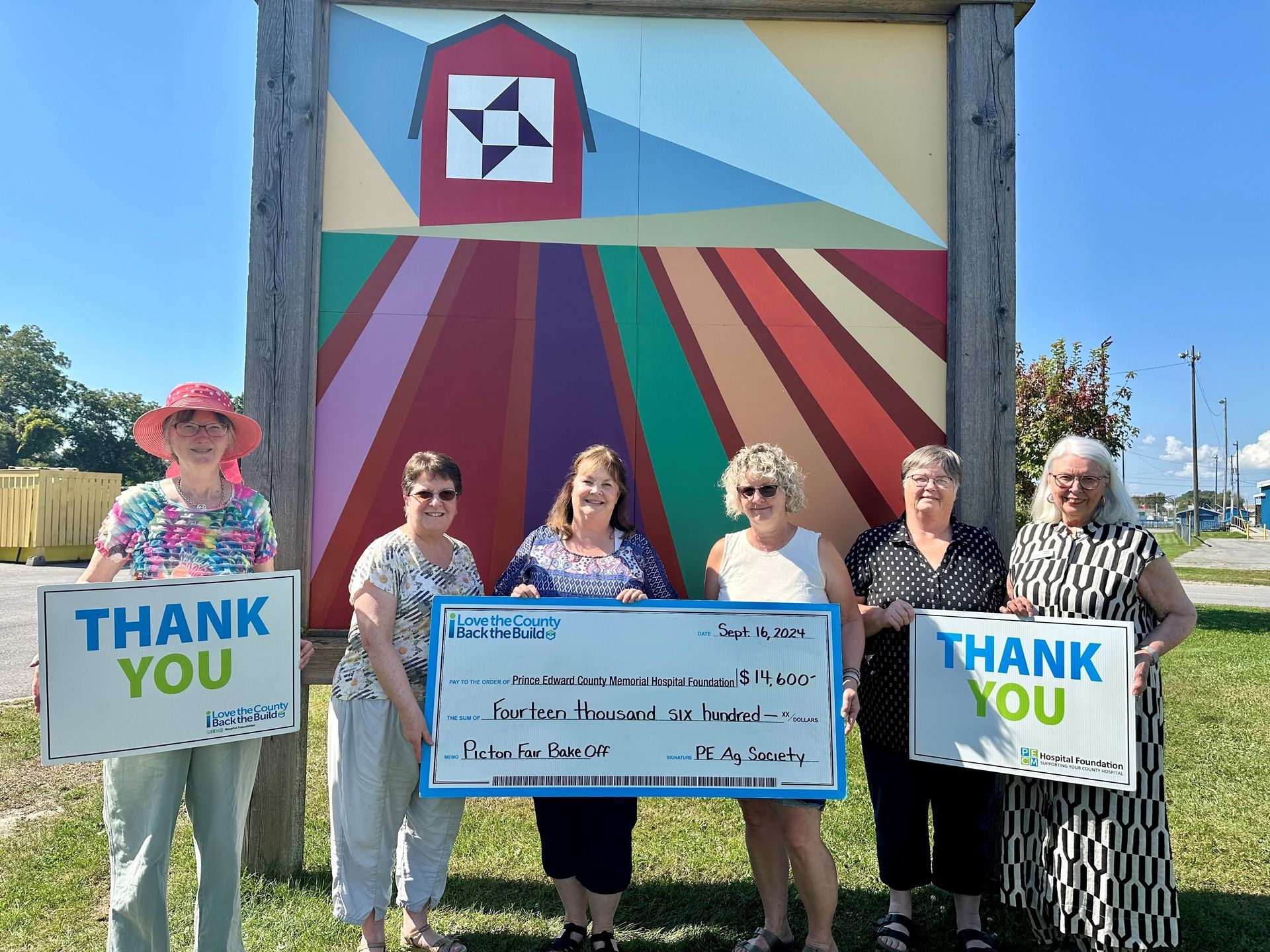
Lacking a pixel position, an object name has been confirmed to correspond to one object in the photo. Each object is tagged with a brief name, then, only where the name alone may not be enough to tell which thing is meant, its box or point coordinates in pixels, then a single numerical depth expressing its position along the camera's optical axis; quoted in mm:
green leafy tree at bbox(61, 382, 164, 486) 53656
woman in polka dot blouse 2926
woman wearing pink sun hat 2449
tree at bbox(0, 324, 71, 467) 59625
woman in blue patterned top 2756
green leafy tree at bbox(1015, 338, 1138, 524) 11484
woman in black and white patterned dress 2600
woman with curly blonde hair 2770
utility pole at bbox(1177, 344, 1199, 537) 38156
